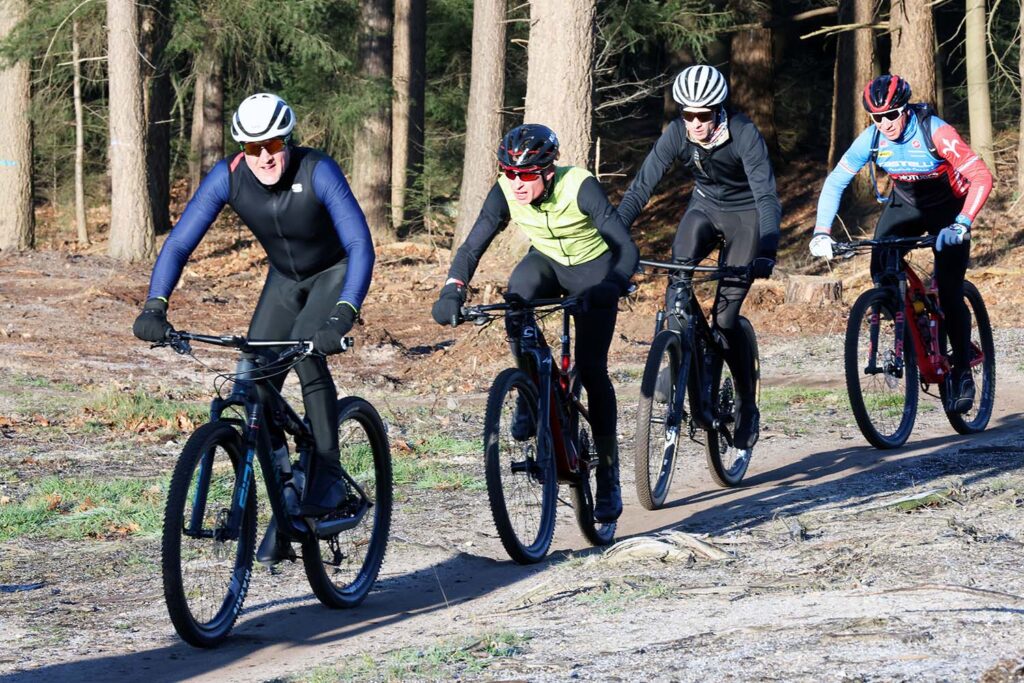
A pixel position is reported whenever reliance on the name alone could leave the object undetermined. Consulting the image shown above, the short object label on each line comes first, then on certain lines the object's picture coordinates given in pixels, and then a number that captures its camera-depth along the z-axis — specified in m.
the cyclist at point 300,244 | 12.27
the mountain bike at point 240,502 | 11.05
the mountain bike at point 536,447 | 13.59
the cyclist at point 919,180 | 18.53
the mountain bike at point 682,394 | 16.14
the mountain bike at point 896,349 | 19.08
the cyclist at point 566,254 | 13.88
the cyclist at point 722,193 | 16.53
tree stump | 36.87
